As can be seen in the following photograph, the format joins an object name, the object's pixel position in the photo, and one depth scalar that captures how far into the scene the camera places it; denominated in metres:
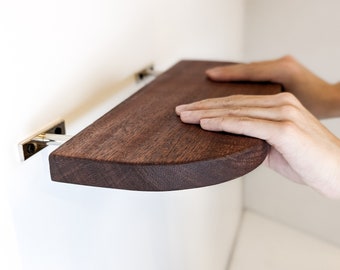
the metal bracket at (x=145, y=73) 0.61
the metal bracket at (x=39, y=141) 0.37
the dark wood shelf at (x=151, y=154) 0.32
